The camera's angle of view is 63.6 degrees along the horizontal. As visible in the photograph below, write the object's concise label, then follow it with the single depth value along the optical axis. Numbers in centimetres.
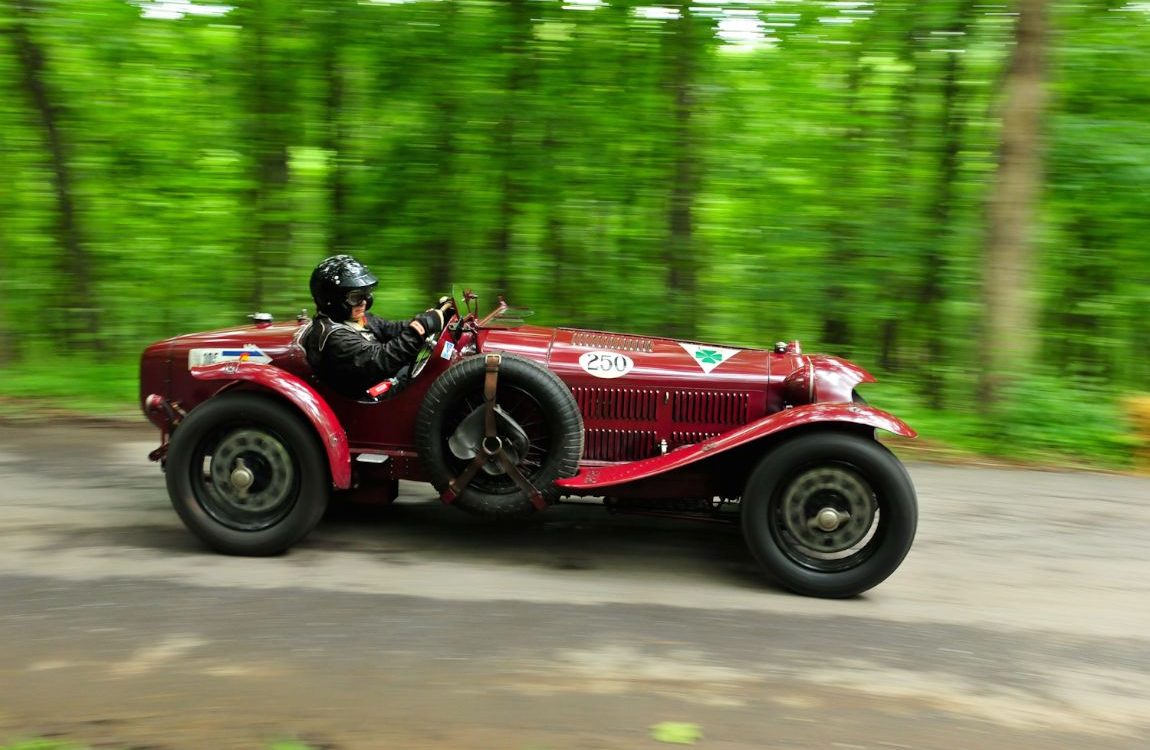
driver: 475
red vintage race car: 440
